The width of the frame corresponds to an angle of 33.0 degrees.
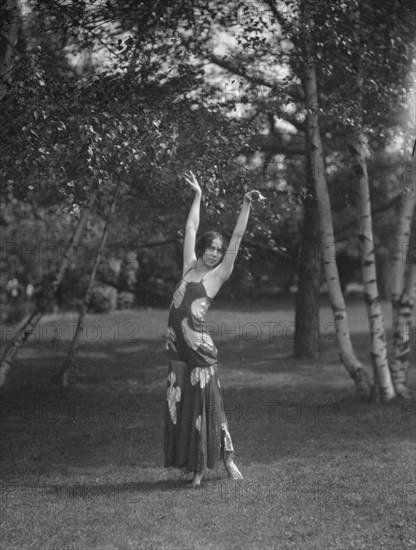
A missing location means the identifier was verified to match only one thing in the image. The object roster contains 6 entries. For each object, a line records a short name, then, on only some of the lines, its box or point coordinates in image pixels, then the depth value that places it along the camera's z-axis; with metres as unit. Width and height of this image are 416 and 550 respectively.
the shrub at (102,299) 27.69
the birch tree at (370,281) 11.64
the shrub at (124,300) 29.36
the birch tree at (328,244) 11.27
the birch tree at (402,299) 11.88
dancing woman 6.94
